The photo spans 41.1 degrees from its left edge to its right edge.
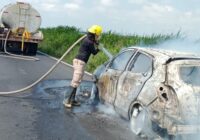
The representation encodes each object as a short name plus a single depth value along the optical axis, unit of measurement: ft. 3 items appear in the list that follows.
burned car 14.75
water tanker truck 48.44
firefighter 20.95
